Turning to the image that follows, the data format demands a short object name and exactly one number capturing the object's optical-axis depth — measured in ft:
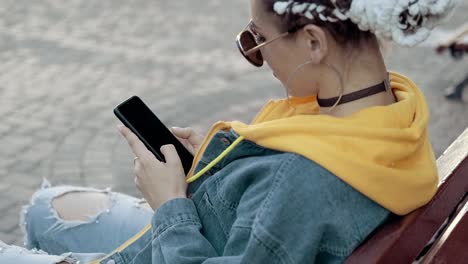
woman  6.43
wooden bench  6.40
